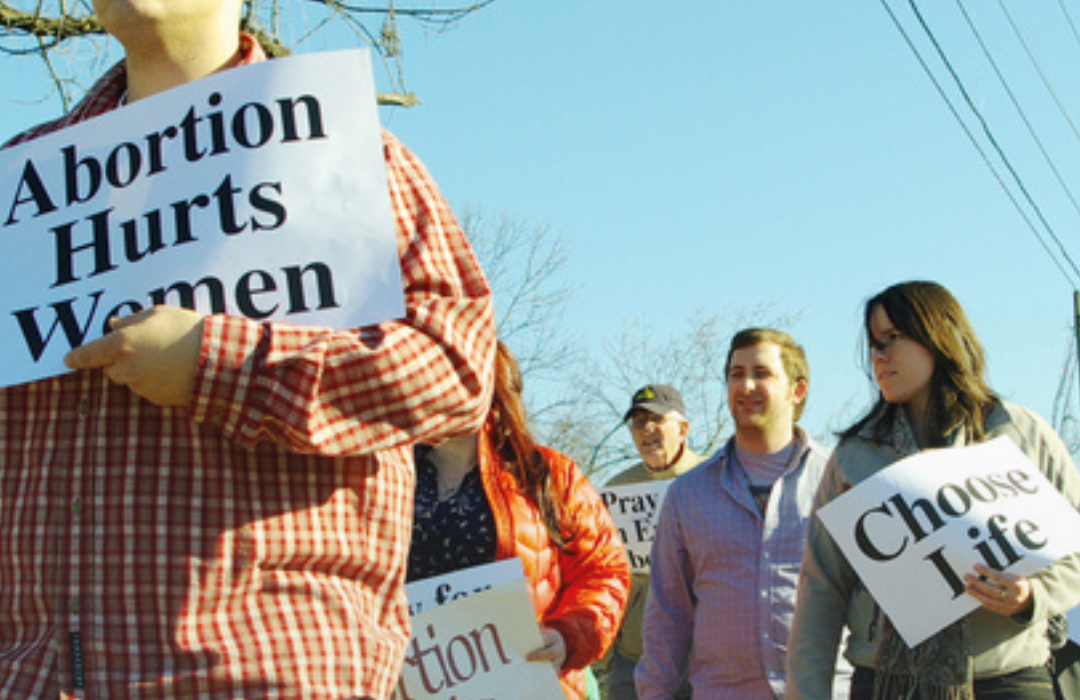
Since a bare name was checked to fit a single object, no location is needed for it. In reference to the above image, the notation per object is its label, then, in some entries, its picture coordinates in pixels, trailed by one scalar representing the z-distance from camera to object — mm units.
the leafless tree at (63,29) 9992
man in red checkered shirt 2416
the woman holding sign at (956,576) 4742
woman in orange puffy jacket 5250
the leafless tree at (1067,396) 29669
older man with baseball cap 9414
